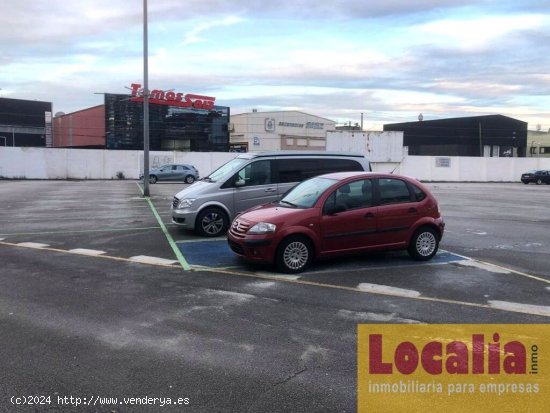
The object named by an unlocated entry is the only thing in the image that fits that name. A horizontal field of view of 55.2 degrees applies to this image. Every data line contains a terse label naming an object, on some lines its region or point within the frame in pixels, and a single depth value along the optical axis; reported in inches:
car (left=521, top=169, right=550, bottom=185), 1979.6
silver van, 466.6
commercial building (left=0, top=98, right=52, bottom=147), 2479.1
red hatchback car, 323.0
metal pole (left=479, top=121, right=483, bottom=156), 2692.9
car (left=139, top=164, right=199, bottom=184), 1503.0
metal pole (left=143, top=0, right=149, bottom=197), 926.4
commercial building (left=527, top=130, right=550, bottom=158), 3134.8
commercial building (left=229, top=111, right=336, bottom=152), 2755.9
